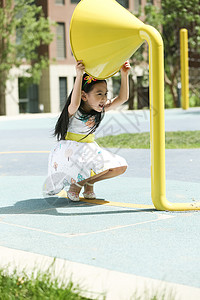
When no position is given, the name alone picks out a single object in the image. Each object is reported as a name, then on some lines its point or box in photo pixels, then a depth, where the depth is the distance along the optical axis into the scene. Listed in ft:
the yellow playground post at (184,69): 37.87
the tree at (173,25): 101.19
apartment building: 121.08
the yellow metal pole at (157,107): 15.97
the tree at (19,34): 106.11
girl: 17.51
